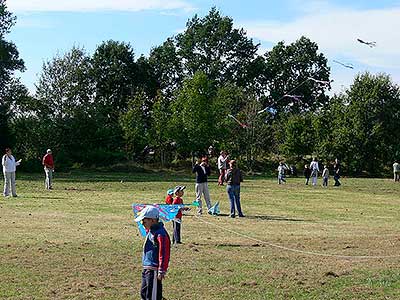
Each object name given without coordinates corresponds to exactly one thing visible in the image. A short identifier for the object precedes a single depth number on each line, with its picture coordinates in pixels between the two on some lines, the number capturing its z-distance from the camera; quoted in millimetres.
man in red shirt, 33094
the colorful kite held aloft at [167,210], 11825
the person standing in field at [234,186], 22688
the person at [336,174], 46488
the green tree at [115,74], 80812
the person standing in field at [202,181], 24047
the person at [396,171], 58925
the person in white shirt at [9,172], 28062
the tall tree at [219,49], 88938
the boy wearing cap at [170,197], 16891
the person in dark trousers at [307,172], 47250
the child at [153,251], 8984
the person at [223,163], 34656
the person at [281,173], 45728
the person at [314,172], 46050
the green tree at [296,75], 91125
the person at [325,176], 46000
